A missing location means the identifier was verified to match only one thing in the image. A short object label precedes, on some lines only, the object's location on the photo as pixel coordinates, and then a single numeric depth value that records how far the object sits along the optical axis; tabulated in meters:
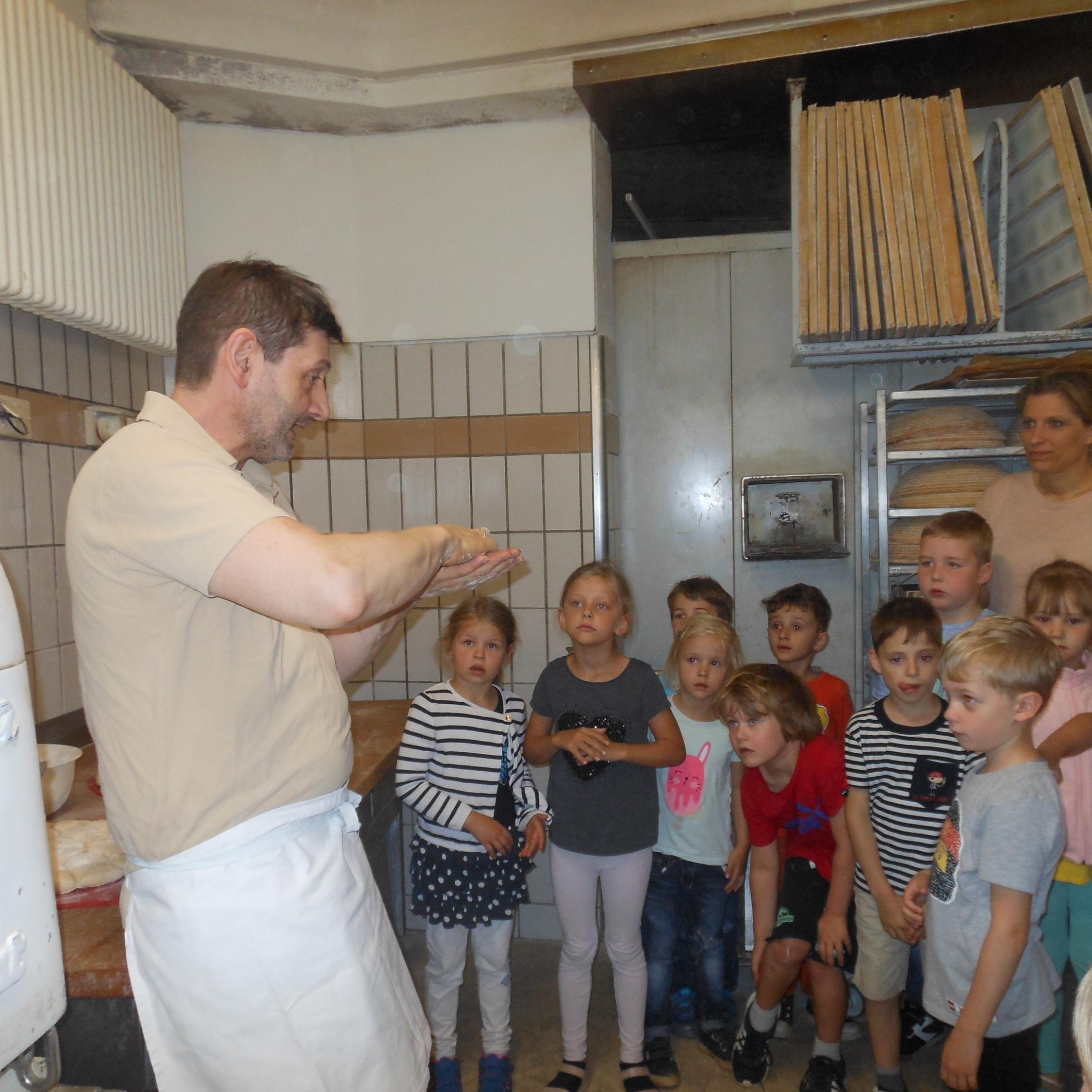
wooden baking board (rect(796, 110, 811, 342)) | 2.64
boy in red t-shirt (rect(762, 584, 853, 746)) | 2.58
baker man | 1.09
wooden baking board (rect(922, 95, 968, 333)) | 2.53
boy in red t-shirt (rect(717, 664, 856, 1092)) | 2.14
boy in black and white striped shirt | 1.97
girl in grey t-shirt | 2.26
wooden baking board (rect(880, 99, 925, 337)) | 2.55
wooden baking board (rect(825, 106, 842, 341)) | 2.61
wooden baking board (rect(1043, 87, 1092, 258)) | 2.40
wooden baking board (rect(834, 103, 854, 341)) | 2.61
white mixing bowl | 1.80
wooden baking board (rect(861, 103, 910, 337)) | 2.57
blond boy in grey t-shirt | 1.59
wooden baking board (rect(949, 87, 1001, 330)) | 2.51
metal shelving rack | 2.64
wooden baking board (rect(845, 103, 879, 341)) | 2.59
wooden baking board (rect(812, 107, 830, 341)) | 2.62
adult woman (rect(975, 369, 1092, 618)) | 2.26
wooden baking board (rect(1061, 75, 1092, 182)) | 2.40
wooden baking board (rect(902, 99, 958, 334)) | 2.54
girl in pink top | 1.99
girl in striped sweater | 2.26
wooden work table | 1.32
